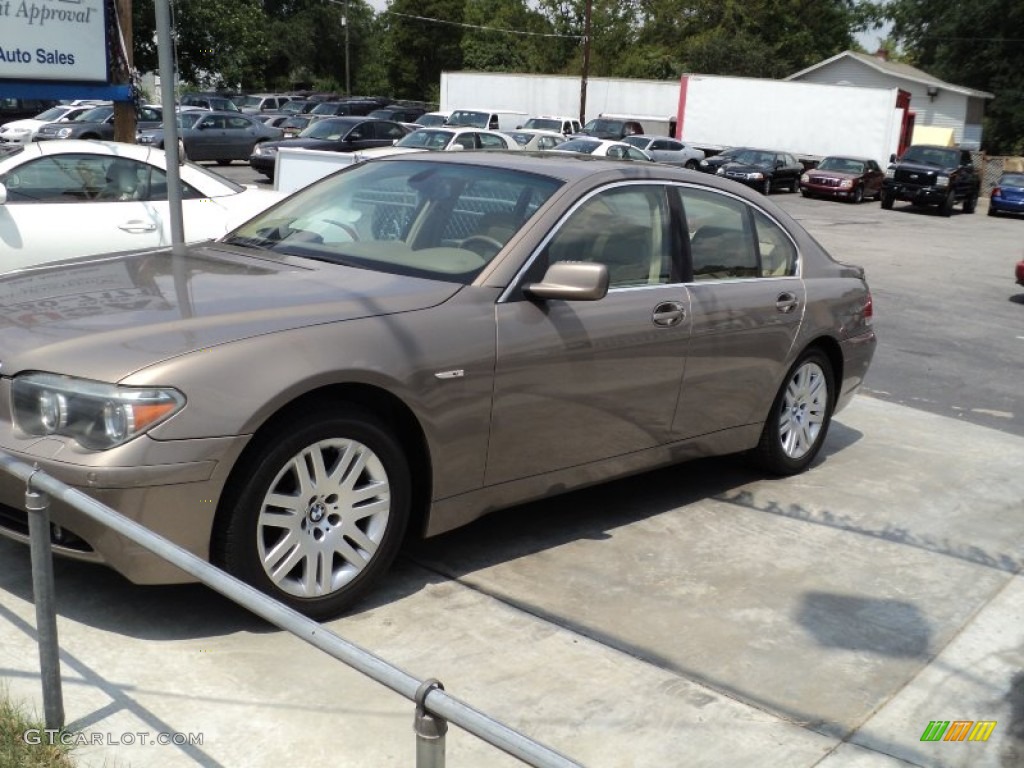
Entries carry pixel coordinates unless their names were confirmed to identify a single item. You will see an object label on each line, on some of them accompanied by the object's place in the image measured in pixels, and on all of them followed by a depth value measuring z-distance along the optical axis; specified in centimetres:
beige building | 5097
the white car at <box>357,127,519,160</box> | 2641
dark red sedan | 3525
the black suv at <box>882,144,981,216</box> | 3312
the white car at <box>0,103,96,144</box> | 2624
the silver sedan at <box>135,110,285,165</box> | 3147
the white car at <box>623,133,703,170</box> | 3553
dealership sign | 905
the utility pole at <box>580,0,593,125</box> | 4717
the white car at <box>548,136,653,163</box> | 2969
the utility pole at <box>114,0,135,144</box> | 1073
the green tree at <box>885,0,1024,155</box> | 5709
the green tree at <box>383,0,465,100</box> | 8481
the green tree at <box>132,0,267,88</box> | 4169
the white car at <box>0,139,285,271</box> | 765
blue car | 3425
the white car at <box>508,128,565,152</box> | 3178
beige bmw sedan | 360
